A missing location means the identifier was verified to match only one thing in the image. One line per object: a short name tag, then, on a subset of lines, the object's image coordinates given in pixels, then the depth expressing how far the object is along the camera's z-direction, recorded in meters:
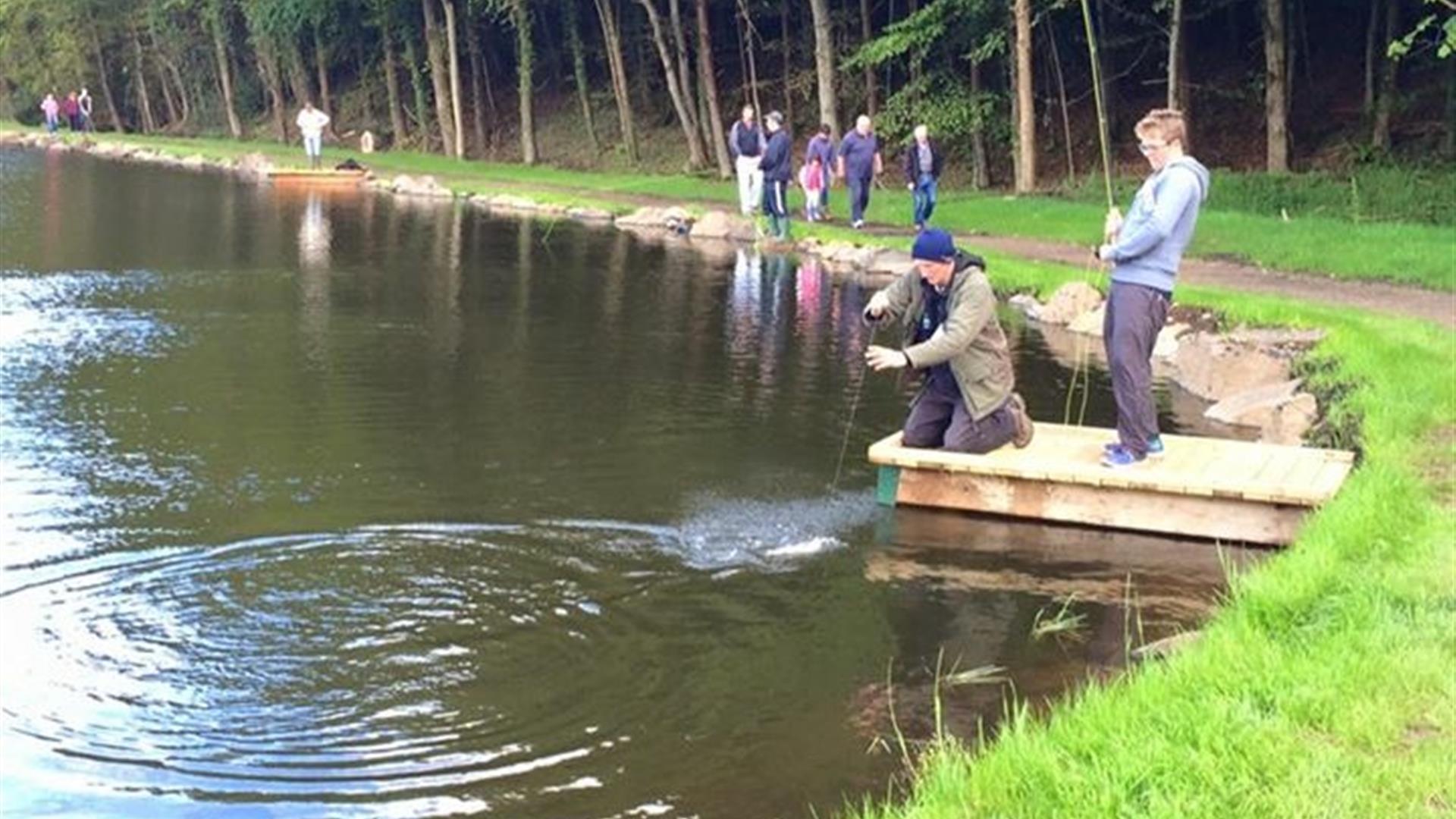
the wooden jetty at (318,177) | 42.28
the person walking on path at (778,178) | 26.92
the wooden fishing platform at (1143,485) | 9.44
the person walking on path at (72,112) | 75.81
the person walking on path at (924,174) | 27.16
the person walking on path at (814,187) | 29.41
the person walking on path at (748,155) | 29.17
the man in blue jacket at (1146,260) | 9.30
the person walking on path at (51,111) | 69.75
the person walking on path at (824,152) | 29.33
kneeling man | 9.86
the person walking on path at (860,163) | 28.20
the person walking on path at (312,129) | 45.97
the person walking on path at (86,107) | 73.00
